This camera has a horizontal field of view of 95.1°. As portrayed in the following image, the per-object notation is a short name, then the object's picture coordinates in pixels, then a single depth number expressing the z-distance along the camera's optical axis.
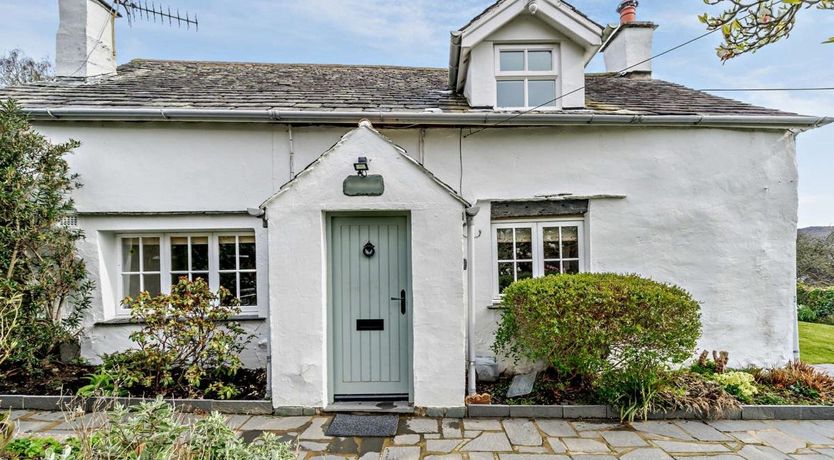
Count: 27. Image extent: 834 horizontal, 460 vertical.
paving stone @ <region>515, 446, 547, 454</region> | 4.19
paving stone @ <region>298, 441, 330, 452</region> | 4.23
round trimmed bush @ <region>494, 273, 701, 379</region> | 4.92
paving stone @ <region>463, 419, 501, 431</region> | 4.74
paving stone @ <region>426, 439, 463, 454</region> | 4.21
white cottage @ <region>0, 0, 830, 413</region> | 6.27
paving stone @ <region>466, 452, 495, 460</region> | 4.05
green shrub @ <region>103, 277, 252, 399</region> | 5.28
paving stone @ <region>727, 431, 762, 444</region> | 4.48
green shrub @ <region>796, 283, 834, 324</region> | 14.12
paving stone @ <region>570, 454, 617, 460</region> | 4.07
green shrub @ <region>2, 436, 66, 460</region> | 3.36
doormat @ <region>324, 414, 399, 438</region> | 4.55
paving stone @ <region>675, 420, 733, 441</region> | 4.54
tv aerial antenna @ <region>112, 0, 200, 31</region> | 8.54
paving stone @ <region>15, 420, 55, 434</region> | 4.53
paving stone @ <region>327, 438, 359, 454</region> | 4.20
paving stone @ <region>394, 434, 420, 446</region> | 4.39
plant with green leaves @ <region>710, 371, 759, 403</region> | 5.29
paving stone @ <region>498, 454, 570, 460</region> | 4.06
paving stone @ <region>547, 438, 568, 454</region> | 4.21
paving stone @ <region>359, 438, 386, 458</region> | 4.17
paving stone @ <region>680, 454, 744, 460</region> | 4.09
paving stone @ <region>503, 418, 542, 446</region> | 4.41
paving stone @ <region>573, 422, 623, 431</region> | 4.75
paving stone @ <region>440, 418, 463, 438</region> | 4.56
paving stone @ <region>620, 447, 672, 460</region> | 4.08
